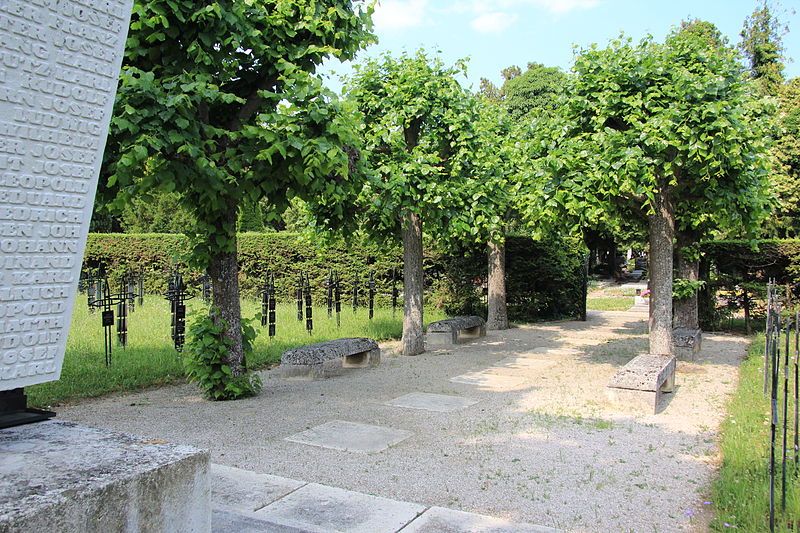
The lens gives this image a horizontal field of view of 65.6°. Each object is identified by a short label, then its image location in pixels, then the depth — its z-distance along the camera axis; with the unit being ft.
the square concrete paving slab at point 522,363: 31.76
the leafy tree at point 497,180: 31.22
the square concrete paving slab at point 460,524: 12.25
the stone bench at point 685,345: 33.47
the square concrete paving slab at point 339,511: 12.35
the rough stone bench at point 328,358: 28.32
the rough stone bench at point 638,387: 22.30
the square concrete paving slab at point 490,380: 27.32
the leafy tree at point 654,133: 24.09
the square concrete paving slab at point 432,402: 23.39
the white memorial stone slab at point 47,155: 9.41
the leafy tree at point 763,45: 89.76
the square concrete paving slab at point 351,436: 18.34
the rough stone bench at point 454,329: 39.68
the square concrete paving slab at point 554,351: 35.89
